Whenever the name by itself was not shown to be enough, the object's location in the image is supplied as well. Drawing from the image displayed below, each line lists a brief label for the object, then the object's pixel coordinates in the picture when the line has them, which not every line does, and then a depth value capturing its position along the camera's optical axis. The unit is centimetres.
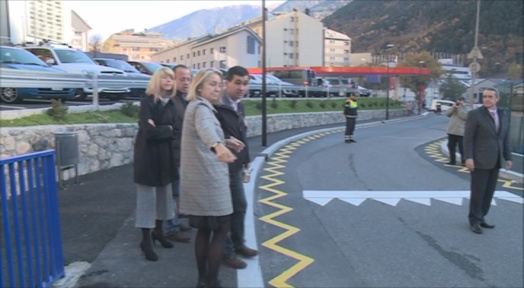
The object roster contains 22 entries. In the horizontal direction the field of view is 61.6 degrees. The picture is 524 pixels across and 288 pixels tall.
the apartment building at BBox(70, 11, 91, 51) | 6738
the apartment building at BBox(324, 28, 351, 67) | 13979
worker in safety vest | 1578
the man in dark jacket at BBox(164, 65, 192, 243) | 483
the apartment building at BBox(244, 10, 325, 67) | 8712
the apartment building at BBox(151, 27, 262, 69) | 6281
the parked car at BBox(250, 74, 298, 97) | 2650
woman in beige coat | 339
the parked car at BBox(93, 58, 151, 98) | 1618
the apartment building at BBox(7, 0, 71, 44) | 3738
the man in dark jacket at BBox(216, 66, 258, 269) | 403
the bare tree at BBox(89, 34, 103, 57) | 9252
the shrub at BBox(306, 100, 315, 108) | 2610
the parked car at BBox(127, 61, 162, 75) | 1781
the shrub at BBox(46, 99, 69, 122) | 802
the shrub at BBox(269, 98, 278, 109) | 2155
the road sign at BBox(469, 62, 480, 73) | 2350
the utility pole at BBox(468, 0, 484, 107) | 2236
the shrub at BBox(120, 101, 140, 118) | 1024
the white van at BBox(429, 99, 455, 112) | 6781
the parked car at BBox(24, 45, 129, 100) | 1241
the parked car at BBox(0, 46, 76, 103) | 989
